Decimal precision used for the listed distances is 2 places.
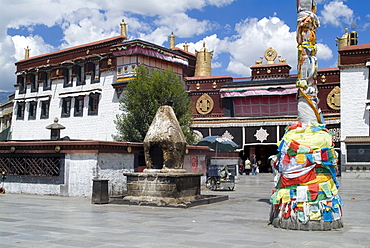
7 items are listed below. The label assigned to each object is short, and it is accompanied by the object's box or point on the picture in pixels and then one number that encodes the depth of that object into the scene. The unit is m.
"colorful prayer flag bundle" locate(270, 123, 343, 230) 8.69
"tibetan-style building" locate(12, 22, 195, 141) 36.72
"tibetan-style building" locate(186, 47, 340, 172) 36.03
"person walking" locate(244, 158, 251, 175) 36.91
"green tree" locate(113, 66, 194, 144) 26.81
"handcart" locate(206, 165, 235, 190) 20.09
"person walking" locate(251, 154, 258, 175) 37.00
